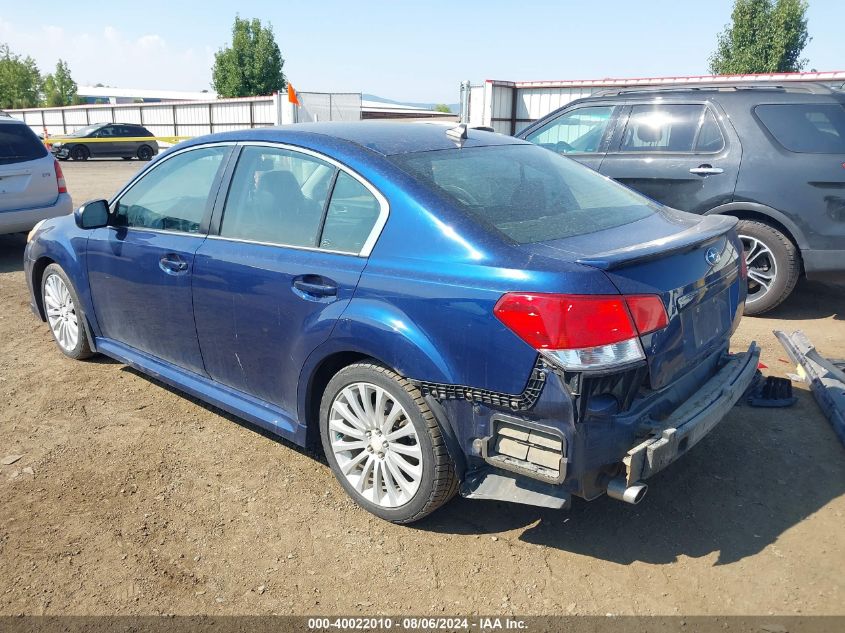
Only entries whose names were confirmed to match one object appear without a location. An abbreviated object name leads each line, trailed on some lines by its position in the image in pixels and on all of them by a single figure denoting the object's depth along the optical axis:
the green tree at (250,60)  51.47
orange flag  18.67
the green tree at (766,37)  39.12
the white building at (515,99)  16.58
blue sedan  2.58
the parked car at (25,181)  8.37
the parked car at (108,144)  28.98
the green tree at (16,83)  63.81
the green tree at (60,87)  72.00
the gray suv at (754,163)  5.81
